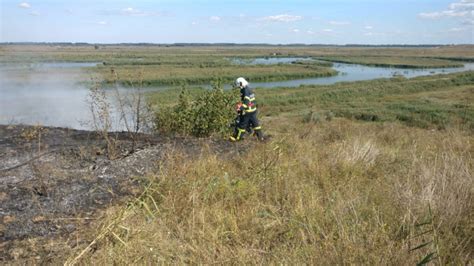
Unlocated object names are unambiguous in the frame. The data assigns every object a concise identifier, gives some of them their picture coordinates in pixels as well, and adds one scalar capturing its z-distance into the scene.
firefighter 9.16
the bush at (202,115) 10.53
